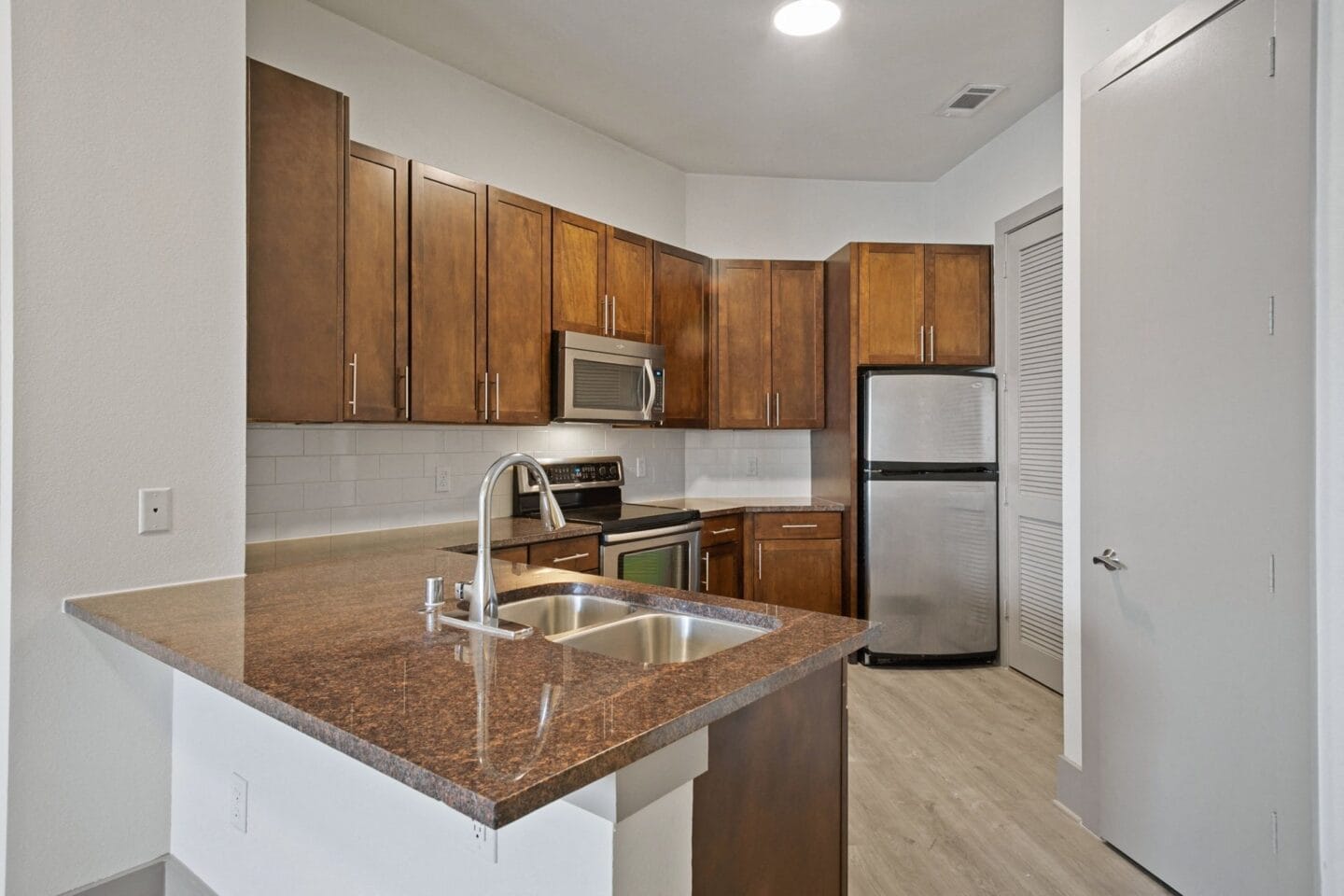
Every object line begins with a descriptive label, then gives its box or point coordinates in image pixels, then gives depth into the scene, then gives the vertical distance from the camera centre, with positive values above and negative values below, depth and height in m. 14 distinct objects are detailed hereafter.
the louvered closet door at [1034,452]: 3.60 -0.04
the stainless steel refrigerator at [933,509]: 3.98 -0.35
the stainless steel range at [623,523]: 3.28 -0.37
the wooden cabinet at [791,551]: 4.09 -0.59
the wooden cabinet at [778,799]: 1.18 -0.63
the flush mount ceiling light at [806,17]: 2.80 +1.66
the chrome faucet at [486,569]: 1.37 -0.23
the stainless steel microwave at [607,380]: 3.31 +0.31
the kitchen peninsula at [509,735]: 0.87 -0.36
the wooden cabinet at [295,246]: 2.07 +0.58
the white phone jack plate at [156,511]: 1.73 -0.16
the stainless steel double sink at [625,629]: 1.57 -0.41
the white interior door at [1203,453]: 1.67 -0.03
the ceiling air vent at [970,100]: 3.50 +1.68
